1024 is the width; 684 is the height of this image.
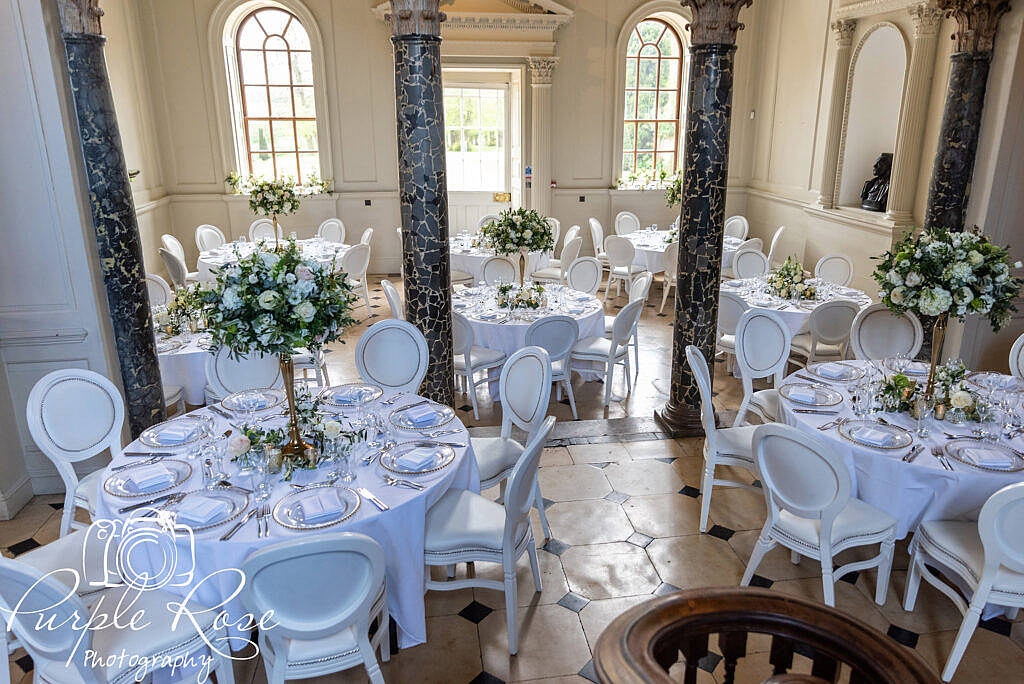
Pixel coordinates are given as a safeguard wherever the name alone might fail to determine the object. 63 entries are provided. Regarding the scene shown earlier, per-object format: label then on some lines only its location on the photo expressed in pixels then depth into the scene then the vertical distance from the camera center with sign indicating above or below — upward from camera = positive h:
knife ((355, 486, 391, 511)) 2.80 -1.38
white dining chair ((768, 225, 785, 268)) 9.85 -1.49
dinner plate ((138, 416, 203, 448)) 3.30 -1.33
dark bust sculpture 8.03 -0.46
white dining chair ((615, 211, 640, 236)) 10.07 -1.07
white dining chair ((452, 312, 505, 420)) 5.30 -1.61
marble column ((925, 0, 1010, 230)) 5.15 +0.27
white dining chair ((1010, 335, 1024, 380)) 4.46 -1.32
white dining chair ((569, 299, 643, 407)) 5.38 -1.60
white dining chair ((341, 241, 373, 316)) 7.70 -1.23
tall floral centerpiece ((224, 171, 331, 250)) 8.34 -0.58
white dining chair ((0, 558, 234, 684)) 2.10 -1.69
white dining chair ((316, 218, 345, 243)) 9.50 -1.09
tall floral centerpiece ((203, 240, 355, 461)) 2.83 -0.61
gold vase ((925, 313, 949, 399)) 3.60 -1.02
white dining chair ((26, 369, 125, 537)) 3.46 -1.34
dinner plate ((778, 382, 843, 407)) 3.86 -1.35
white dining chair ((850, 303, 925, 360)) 4.90 -1.29
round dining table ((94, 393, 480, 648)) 2.60 -1.42
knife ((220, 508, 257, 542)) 2.59 -1.39
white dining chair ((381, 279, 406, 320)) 5.70 -1.21
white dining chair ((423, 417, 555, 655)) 2.94 -1.65
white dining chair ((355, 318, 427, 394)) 4.43 -1.27
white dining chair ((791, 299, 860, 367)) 5.43 -1.37
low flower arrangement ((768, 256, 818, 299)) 6.17 -1.19
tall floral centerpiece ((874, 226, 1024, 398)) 3.43 -0.64
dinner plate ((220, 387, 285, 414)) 3.71 -1.33
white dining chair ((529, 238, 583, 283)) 8.07 -1.36
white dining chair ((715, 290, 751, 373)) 5.81 -1.40
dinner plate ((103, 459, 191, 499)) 2.86 -1.36
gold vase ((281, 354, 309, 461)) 3.10 -1.24
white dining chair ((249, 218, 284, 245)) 9.12 -1.03
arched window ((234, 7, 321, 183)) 9.69 +0.73
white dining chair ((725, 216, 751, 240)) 9.76 -1.09
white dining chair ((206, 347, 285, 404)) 4.40 -1.38
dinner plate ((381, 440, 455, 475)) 3.05 -1.35
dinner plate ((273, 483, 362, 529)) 2.66 -1.37
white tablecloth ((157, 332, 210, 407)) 4.89 -1.50
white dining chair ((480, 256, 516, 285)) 6.99 -1.18
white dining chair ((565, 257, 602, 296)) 6.85 -1.22
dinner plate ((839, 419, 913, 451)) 3.37 -1.38
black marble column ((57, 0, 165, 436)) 4.01 -0.39
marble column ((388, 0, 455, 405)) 4.26 -0.21
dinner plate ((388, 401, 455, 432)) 3.48 -1.34
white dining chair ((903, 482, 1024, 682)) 2.70 -1.70
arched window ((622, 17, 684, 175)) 10.52 +0.75
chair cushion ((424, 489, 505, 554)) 3.06 -1.64
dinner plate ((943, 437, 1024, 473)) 3.13 -1.38
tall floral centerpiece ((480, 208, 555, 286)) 6.07 -0.72
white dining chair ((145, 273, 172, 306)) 6.08 -1.21
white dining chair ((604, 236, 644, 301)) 8.54 -1.33
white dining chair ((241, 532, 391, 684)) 2.16 -1.45
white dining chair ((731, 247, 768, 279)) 7.63 -1.24
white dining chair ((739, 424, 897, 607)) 2.93 -1.59
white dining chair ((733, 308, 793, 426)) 4.57 -1.32
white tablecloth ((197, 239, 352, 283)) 7.80 -1.19
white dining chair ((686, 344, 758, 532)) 3.97 -1.68
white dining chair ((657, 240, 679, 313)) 7.93 -1.29
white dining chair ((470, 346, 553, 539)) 3.70 -1.36
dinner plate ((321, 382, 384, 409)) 3.82 -1.32
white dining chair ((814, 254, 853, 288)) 7.07 -1.21
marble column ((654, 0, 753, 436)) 4.57 -0.33
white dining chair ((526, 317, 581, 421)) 5.15 -1.40
